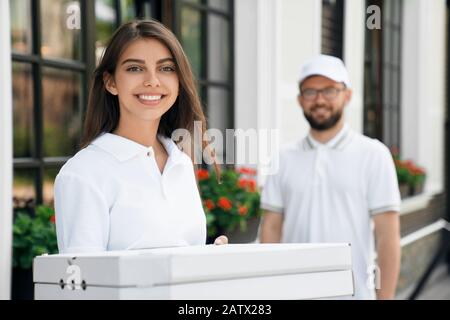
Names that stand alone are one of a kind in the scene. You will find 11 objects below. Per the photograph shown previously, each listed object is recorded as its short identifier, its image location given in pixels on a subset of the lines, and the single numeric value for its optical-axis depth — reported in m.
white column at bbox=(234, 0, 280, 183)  9.15
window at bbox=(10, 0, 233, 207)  6.41
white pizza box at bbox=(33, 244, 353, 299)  2.04
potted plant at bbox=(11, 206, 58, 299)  5.69
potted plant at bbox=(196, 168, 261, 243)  7.57
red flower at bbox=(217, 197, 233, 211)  7.53
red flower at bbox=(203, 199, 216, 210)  7.48
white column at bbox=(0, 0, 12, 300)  5.55
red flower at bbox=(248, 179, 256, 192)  8.14
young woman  2.67
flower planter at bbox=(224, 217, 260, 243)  7.76
